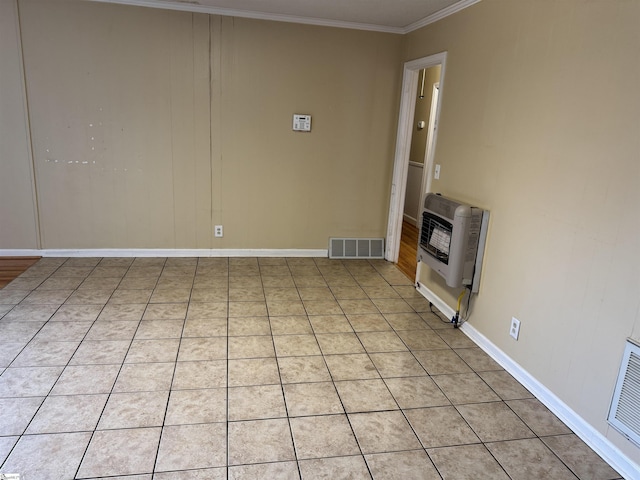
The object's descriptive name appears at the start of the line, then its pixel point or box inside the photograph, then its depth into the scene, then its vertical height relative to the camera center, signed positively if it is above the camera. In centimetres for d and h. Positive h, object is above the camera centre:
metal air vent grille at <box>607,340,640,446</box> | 192 -106
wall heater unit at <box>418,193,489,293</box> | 303 -70
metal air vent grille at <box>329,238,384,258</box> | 491 -123
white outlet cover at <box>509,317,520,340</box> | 275 -112
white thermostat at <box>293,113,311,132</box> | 453 +8
